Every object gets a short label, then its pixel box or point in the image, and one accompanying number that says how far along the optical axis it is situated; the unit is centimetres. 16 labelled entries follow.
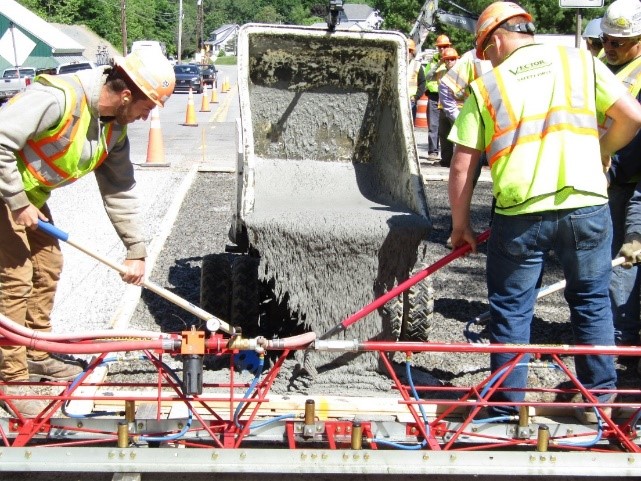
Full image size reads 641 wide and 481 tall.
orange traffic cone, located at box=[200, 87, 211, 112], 2695
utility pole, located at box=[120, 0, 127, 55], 6050
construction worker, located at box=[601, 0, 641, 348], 507
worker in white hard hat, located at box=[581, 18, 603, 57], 629
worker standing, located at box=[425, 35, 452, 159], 1430
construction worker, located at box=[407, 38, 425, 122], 1797
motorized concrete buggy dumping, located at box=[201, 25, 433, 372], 489
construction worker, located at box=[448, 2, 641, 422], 386
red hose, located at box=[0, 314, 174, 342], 375
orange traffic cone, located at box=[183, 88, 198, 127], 2158
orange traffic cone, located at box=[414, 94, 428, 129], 2044
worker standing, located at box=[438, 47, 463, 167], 1154
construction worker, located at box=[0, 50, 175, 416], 405
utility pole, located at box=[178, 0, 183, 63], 7606
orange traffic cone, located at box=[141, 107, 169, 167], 1309
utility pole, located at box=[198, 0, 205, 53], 8731
